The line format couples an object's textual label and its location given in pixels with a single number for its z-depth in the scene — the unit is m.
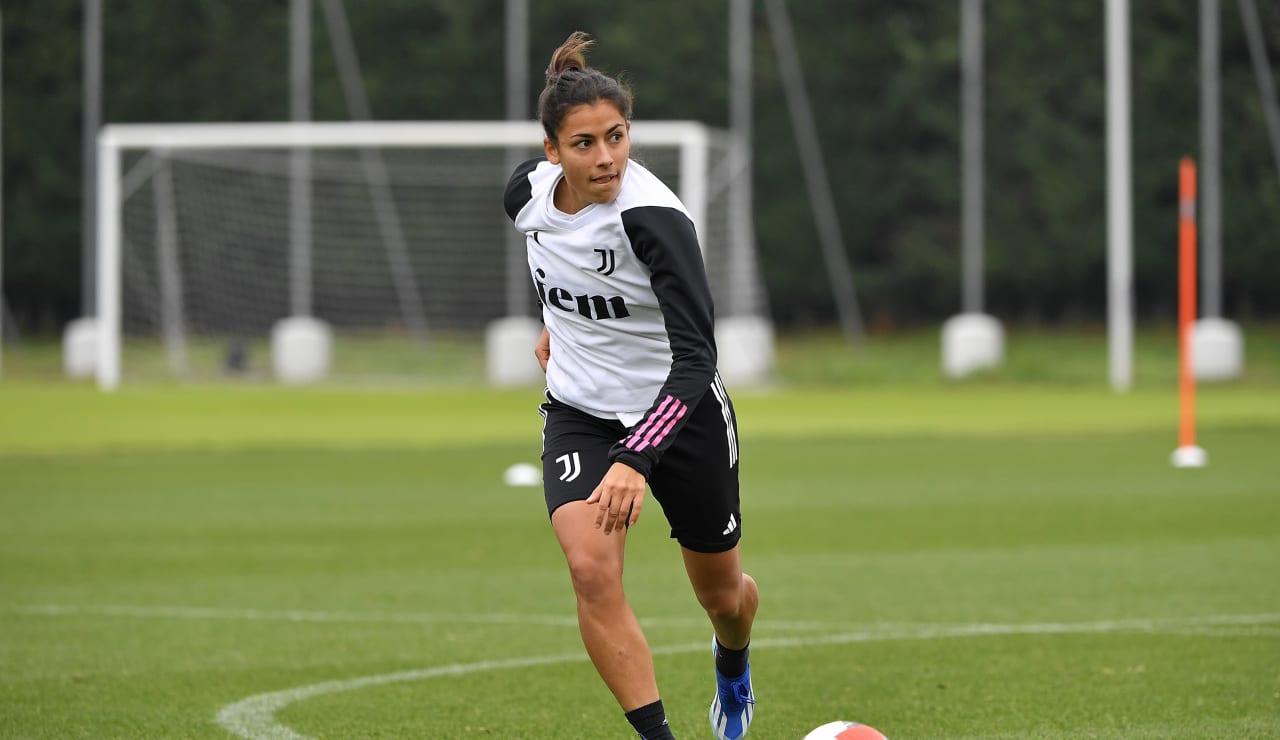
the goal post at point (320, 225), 67.44
